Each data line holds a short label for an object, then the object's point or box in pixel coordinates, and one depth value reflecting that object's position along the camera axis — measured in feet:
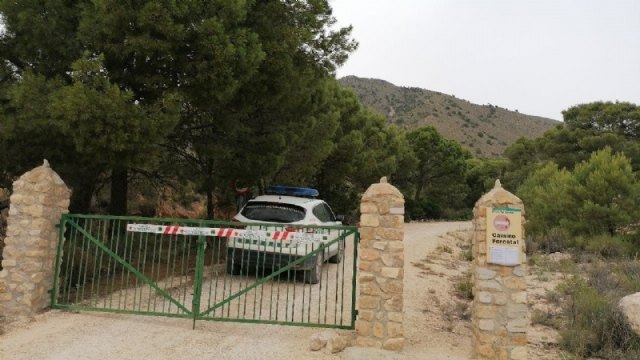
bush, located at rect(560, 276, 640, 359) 21.08
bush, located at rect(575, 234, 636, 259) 48.72
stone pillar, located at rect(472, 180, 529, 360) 18.63
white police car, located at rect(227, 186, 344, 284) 28.27
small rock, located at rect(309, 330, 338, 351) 19.44
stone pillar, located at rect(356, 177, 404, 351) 19.51
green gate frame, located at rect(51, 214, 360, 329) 21.11
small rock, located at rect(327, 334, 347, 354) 19.20
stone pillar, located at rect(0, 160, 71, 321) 22.72
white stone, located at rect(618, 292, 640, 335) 21.66
